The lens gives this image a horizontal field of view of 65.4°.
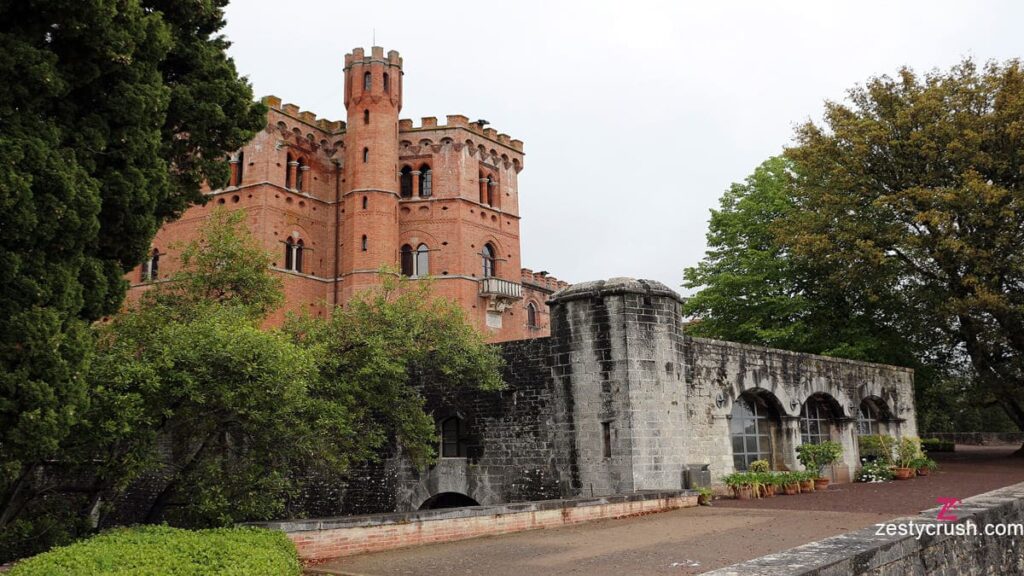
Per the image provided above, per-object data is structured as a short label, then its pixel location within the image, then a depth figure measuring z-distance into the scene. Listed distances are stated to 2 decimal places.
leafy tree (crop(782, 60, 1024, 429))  23.61
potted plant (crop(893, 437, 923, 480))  20.33
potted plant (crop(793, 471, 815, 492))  17.39
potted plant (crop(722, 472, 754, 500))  16.22
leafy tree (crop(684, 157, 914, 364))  27.59
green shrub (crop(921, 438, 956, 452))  32.72
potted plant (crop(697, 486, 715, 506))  15.40
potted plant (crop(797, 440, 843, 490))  18.30
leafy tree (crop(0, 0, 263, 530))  8.34
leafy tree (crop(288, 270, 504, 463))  15.41
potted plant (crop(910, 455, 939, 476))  21.19
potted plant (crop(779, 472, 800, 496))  16.88
